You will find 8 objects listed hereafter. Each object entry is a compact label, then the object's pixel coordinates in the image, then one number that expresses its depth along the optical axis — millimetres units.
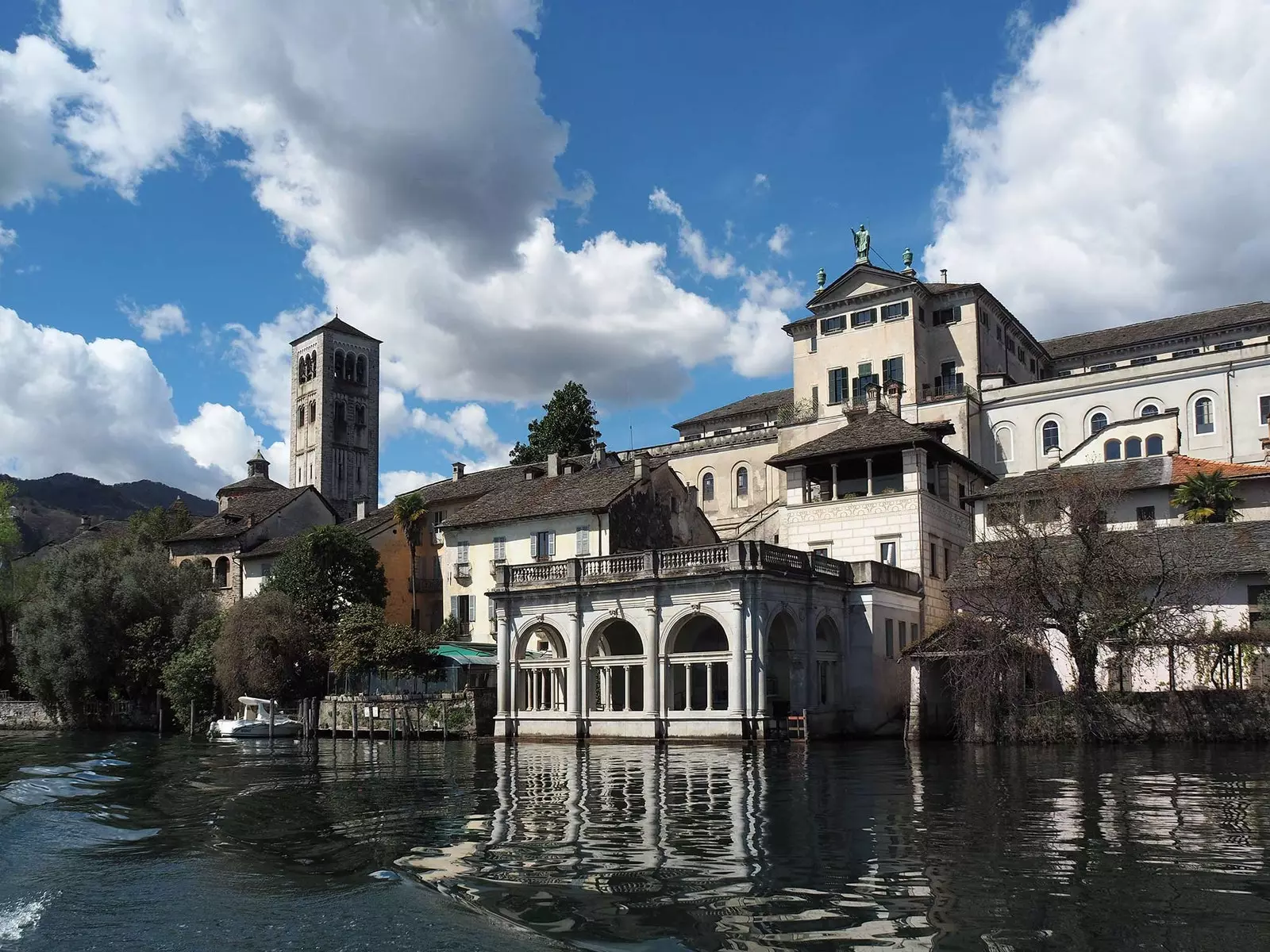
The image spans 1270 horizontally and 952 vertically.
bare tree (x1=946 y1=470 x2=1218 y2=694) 37375
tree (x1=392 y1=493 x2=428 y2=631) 68188
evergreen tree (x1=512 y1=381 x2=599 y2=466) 82812
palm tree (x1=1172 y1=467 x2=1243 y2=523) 47250
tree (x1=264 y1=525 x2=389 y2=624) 62938
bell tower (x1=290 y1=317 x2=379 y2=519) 128875
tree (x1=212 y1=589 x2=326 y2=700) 55844
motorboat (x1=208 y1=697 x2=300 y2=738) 52125
